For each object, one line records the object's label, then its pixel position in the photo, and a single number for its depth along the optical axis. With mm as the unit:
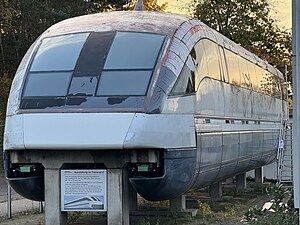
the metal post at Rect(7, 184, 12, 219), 14588
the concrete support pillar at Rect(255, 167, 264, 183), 23047
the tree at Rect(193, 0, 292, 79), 44688
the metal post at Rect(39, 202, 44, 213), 15309
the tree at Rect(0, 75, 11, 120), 35406
